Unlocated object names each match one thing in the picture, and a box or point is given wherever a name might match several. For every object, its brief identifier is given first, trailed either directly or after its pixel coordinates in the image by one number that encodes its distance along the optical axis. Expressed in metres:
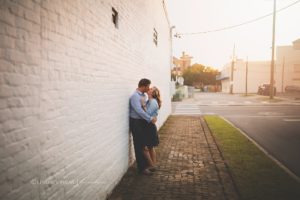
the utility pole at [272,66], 31.02
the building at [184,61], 123.00
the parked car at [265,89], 45.49
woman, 6.12
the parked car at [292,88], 52.30
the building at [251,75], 62.00
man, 5.92
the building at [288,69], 60.59
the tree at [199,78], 90.44
